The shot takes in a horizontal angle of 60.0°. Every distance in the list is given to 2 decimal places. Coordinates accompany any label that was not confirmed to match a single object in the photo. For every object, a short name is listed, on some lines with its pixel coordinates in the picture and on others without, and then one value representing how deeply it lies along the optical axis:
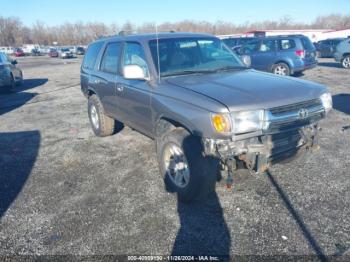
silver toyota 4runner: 3.13
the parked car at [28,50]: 62.73
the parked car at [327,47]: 23.74
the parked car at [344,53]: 16.45
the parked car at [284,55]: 12.33
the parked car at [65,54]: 45.12
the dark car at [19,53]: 59.41
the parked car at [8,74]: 11.88
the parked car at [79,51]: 53.96
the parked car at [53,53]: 50.69
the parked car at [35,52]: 60.72
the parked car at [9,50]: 66.11
